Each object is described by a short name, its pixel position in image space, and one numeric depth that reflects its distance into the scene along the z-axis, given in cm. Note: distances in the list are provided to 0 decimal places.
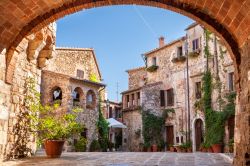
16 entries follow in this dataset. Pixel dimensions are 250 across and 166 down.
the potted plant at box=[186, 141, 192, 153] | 2029
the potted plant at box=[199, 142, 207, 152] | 1871
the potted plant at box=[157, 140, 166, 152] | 2331
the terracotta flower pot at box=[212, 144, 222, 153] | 1747
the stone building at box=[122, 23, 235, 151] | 1949
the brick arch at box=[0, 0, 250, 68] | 463
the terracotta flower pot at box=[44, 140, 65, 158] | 800
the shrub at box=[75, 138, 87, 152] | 2084
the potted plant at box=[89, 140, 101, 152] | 2259
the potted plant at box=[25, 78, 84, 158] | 803
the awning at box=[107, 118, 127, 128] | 2432
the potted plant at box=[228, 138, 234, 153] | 1608
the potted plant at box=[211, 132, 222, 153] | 1753
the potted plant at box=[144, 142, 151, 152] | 2364
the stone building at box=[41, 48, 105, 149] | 2197
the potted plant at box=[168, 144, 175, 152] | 2151
